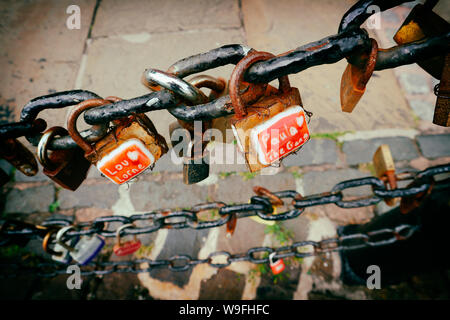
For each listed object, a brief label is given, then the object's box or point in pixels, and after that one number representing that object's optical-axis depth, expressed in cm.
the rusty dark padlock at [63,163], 27
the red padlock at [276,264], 41
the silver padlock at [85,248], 40
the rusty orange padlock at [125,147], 26
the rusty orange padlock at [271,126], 25
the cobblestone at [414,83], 68
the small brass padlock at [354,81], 23
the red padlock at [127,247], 40
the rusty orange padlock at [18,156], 28
